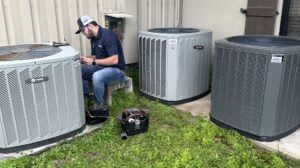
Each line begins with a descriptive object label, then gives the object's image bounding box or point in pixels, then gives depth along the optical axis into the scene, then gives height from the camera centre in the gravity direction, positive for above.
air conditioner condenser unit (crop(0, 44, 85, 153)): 2.46 -0.81
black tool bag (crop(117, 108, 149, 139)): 2.93 -1.16
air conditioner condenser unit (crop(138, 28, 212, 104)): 3.60 -0.74
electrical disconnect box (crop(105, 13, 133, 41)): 3.96 -0.24
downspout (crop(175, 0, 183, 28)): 4.79 -0.15
